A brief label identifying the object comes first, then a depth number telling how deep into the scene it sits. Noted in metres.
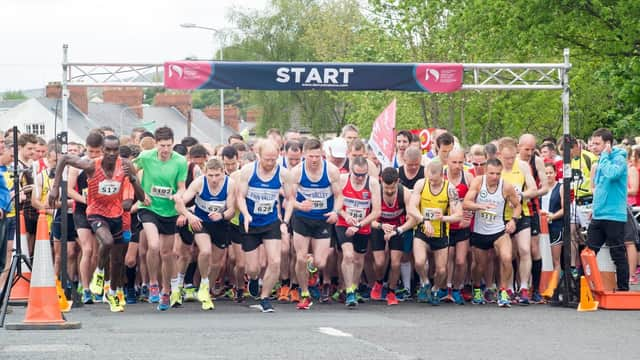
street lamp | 62.50
